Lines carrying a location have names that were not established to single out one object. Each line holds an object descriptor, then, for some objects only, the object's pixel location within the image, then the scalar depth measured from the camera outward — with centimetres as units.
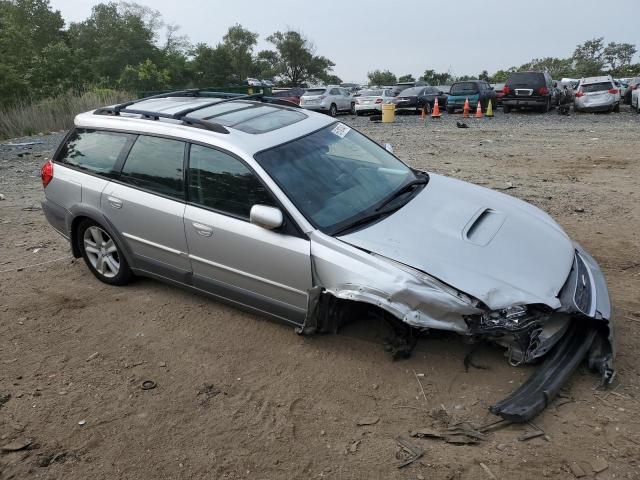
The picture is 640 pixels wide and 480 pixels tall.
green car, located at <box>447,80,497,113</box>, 2359
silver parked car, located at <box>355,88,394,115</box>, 2428
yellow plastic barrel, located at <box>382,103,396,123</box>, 2075
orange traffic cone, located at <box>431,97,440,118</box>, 2171
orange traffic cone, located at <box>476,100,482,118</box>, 2104
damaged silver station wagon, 320
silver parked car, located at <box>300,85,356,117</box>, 2484
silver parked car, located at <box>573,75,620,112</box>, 2127
